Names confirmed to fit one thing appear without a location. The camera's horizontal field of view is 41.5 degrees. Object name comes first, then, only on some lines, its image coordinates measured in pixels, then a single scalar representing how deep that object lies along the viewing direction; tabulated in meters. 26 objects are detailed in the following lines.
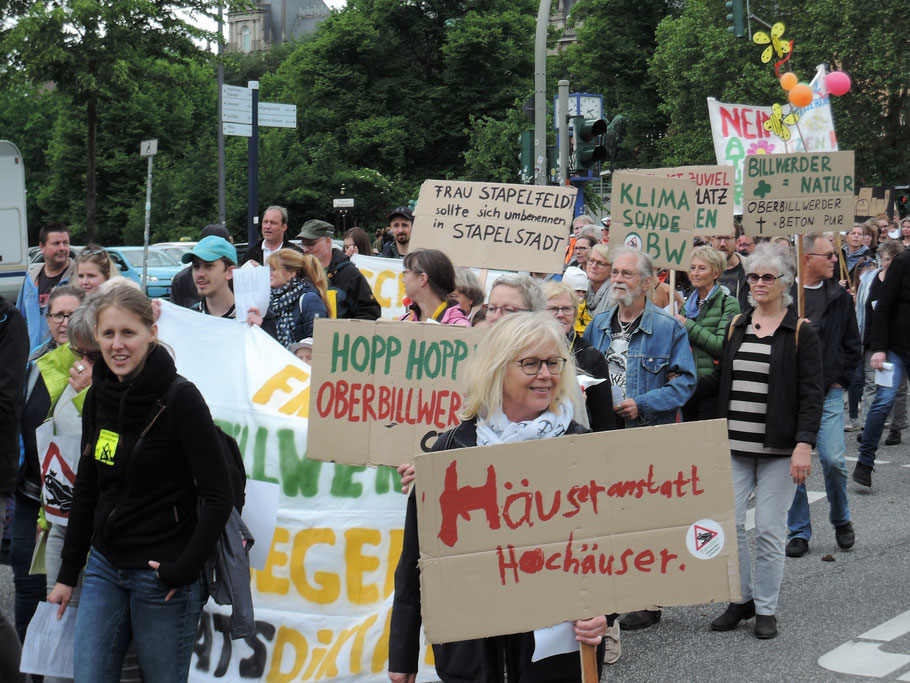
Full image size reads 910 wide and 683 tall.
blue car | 25.00
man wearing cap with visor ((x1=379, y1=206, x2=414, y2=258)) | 10.65
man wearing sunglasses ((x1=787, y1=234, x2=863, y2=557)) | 7.20
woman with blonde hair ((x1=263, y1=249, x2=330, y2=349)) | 6.67
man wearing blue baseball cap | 5.94
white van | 19.41
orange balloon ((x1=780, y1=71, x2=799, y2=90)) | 13.31
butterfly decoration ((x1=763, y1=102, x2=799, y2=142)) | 10.96
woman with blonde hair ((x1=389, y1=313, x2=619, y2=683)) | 3.09
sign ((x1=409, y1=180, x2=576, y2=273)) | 7.50
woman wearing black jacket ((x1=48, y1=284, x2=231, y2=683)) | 3.56
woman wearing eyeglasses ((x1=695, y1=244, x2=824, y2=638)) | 5.66
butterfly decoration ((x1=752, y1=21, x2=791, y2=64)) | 12.10
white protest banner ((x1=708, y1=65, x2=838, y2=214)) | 15.99
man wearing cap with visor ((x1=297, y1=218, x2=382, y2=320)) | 8.30
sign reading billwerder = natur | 8.74
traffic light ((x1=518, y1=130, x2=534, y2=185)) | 14.13
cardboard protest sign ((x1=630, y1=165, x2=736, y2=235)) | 8.87
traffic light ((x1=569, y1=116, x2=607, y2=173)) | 14.18
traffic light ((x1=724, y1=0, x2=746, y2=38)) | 15.54
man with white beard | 5.64
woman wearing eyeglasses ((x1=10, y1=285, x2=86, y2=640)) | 4.84
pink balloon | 15.01
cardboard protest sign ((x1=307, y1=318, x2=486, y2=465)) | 4.45
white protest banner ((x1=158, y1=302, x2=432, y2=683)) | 4.85
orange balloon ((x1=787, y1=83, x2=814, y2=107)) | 12.97
